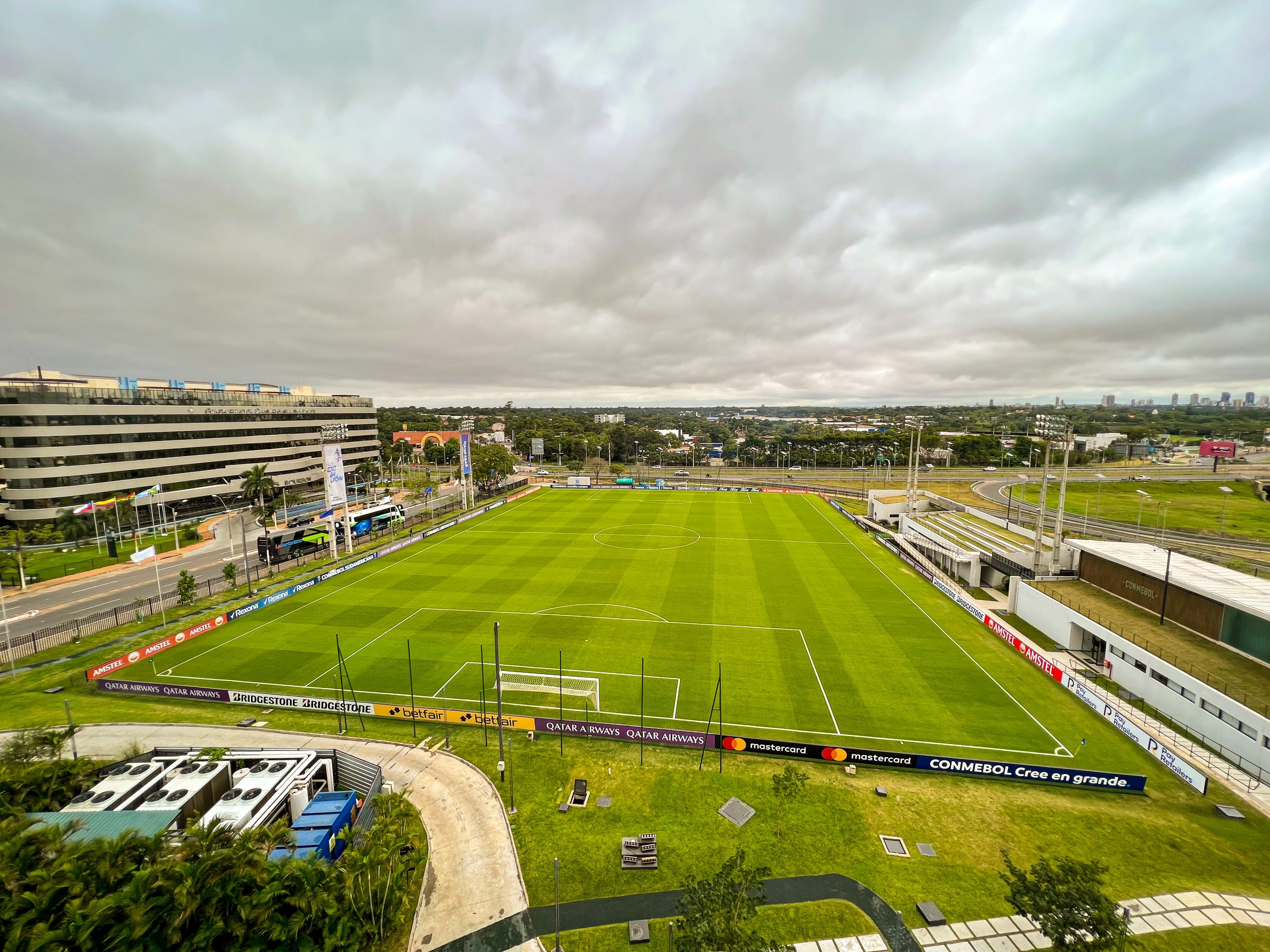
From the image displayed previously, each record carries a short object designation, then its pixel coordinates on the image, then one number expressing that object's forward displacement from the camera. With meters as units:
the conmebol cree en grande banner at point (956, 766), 21.73
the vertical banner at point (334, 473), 53.50
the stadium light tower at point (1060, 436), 40.38
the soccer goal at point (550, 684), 27.52
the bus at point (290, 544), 54.88
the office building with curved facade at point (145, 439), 60.69
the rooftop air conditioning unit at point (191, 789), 18.25
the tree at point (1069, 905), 12.88
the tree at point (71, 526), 53.31
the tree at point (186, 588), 39.56
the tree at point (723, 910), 12.34
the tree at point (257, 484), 63.06
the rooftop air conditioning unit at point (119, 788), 17.84
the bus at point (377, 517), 67.06
